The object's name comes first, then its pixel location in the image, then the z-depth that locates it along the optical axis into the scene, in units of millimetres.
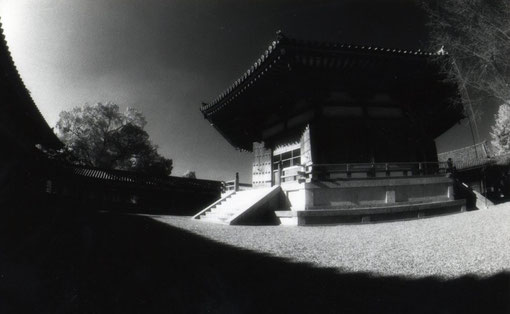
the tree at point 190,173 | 59281
